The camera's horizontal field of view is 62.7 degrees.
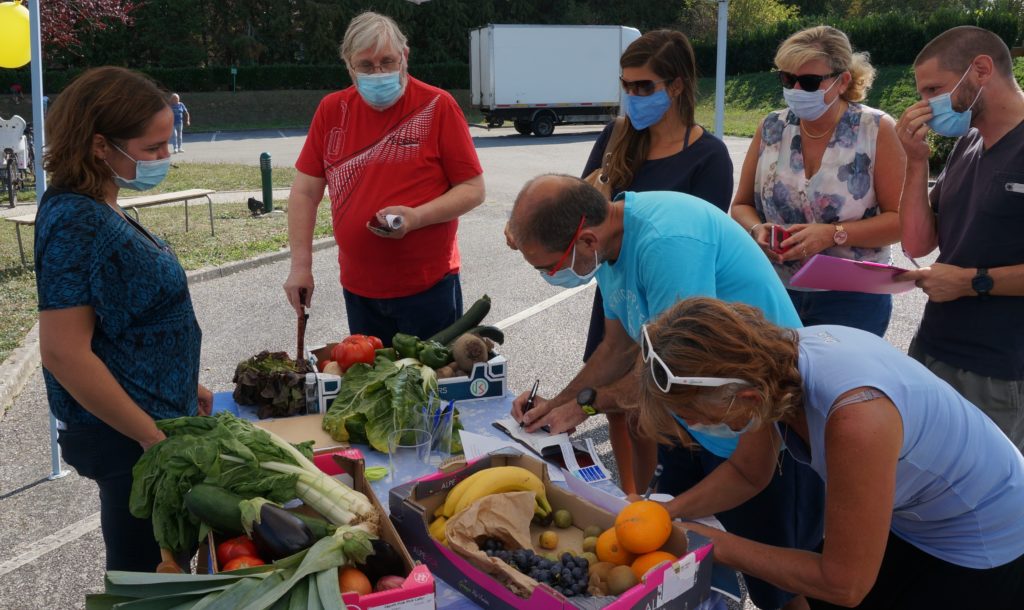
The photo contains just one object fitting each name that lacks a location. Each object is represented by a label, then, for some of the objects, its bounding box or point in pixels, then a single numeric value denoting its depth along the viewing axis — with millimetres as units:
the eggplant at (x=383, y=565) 2002
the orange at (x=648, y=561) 1947
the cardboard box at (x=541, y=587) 1856
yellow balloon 6164
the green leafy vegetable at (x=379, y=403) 2832
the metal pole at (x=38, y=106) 4481
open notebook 2684
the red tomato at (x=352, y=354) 3248
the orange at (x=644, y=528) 1989
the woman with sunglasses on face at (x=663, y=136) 3500
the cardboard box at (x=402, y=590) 1838
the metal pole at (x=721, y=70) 6503
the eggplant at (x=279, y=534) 2002
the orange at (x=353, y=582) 1923
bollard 12438
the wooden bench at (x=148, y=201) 9180
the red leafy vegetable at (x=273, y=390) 3127
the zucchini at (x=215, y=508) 2156
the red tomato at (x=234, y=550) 2080
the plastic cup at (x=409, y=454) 2717
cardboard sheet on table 2896
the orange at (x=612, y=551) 2051
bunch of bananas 2238
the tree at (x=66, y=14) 18266
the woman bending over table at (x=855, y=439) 1844
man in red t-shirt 3699
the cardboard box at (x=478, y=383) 3209
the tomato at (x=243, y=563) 1983
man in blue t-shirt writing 2373
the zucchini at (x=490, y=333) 3418
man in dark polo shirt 3043
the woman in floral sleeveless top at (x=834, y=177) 3564
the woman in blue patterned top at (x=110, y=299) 2312
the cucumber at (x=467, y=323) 3438
